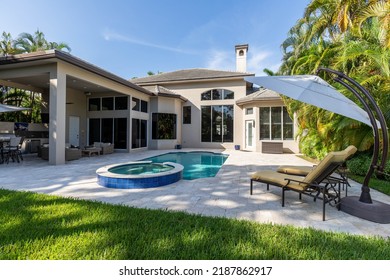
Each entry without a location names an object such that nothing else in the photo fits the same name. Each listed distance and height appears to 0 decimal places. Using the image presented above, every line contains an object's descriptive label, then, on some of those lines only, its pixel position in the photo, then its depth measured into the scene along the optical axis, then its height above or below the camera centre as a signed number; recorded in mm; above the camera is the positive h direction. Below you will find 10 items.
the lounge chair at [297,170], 6203 -997
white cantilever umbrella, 4109 +1017
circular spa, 6309 -1321
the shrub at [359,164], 8059 -1032
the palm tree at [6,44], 21125 +9975
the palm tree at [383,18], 6531 +4030
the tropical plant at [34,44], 22219 +11009
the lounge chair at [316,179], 4207 -970
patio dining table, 10664 -289
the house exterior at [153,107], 10375 +2754
